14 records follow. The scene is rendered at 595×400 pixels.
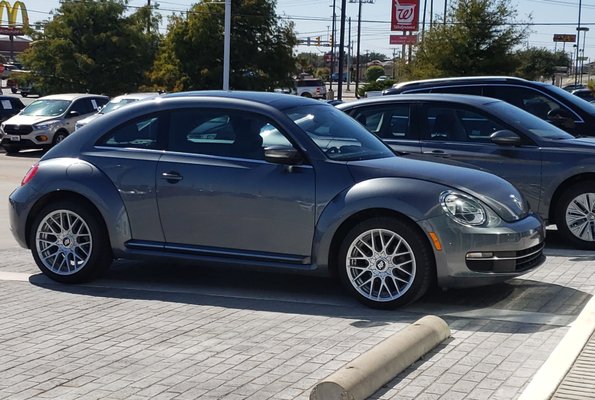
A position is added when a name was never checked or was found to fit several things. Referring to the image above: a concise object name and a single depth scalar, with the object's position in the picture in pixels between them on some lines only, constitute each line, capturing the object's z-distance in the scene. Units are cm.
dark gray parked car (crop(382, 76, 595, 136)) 1283
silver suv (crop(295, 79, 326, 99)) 6976
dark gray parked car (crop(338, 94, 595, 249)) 1005
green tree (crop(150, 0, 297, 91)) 3628
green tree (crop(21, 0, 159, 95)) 3712
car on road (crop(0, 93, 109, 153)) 2553
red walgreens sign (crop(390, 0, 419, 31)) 5622
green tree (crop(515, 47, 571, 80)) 3569
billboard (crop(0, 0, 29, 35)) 10619
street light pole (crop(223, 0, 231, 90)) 3127
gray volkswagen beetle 718
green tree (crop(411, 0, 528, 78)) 3362
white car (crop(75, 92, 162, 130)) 2381
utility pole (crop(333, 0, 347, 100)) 4572
